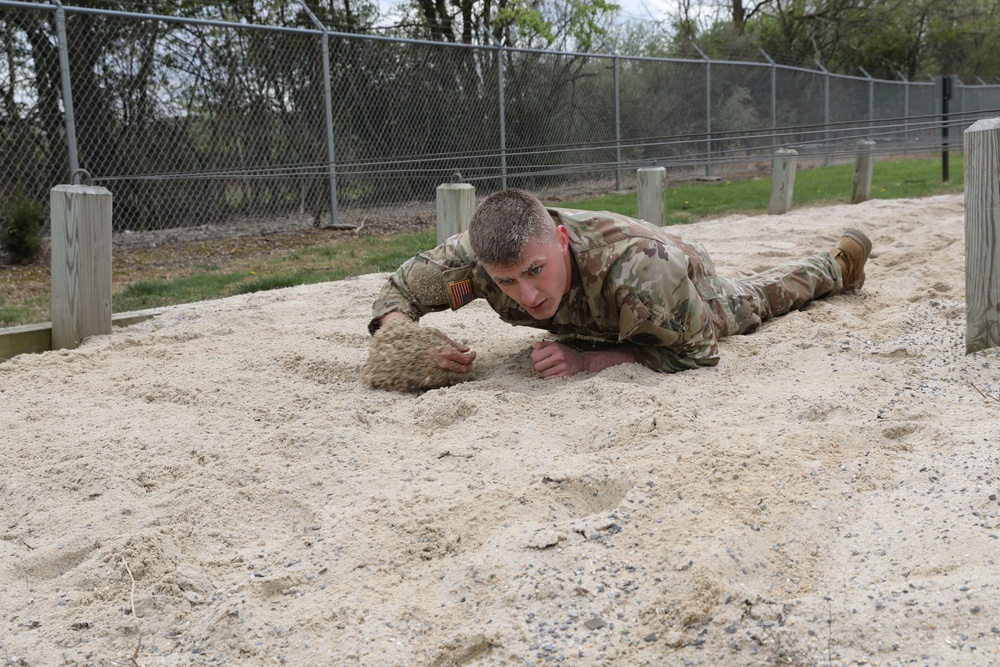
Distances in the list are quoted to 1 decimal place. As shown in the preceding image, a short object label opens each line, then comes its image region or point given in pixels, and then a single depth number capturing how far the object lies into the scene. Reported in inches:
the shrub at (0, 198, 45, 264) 309.9
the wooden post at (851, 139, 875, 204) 402.0
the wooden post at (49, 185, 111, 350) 174.1
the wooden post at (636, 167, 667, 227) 283.0
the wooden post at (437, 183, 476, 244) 230.5
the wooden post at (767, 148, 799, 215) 375.2
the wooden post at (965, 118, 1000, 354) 124.6
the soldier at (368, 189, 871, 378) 123.9
